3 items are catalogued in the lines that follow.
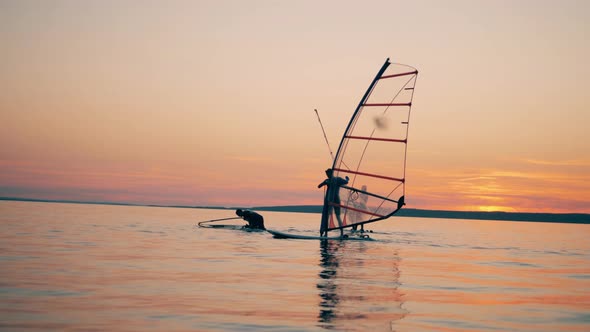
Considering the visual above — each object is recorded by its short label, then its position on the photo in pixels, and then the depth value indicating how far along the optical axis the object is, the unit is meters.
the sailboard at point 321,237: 43.92
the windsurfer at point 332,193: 41.81
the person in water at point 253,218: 56.66
